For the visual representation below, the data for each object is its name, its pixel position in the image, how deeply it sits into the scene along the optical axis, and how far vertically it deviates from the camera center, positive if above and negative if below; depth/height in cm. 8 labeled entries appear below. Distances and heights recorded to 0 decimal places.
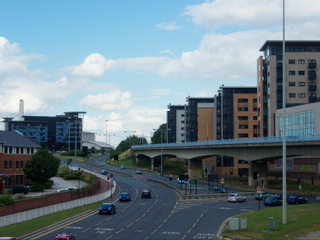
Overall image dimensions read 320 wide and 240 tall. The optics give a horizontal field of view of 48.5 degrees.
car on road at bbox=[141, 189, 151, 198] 5741 -826
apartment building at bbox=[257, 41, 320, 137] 9950 +1961
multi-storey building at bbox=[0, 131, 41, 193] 6574 -238
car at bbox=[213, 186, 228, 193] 6612 -870
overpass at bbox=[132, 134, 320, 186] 6220 -122
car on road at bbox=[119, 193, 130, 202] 5294 -810
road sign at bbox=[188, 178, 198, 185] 5710 -618
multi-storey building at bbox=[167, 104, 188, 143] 18650 +976
